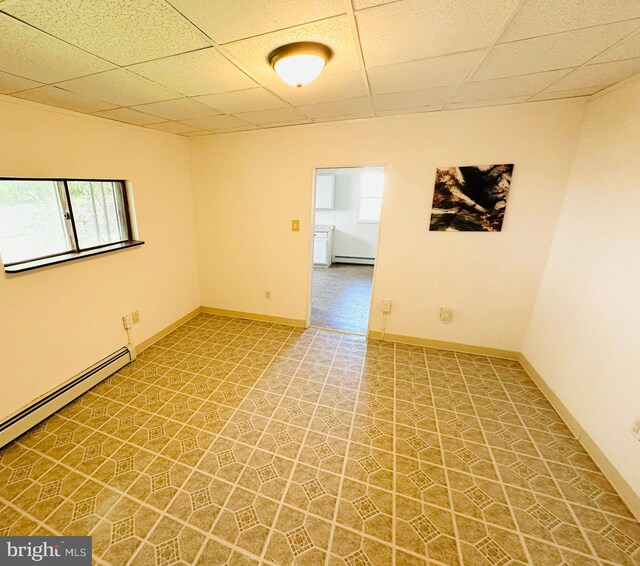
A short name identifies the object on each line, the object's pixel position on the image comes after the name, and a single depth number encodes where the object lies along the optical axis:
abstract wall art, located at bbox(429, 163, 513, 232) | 2.60
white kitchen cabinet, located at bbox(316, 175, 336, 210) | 6.78
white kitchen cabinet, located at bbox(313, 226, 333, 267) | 6.63
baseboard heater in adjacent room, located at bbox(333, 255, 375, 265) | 7.12
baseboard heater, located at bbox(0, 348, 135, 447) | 1.87
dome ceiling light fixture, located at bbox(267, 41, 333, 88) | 1.37
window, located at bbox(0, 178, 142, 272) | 1.94
